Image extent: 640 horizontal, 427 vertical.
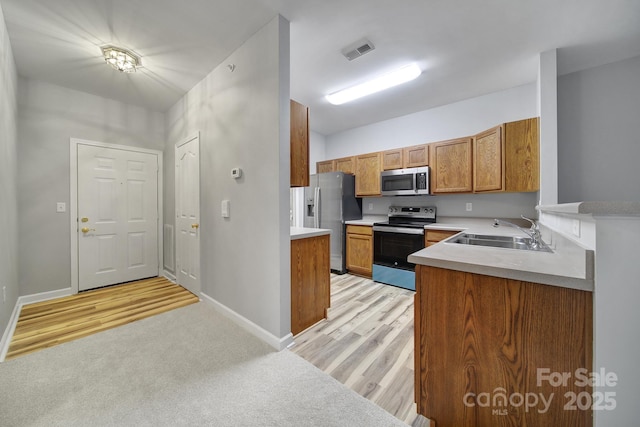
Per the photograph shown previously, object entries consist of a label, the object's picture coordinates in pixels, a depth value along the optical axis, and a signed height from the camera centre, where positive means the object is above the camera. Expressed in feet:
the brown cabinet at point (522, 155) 8.52 +2.08
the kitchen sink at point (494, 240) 6.42 -0.83
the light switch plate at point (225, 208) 8.13 +0.15
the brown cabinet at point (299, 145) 7.41 +2.16
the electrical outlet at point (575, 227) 3.73 -0.26
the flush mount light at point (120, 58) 7.60 +5.14
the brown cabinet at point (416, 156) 11.75 +2.88
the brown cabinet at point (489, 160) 9.26 +2.12
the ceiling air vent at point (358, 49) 7.48 +5.34
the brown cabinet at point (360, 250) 12.51 -2.06
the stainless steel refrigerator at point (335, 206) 13.53 +0.37
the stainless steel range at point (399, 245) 10.87 -1.60
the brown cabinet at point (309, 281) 7.12 -2.23
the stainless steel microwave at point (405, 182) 11.66 +1.58
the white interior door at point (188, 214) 9.92 -0.07
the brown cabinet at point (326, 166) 15.25 +3.05
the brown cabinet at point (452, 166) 10.55 +2.13
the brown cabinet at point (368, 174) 13.48 +2.25
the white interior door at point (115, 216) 10.61 -0.15
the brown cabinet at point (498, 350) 2.97 -1.99
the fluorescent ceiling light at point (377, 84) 8.91 +5.29
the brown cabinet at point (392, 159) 12.63 +2.89
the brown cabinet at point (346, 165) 14.42 +2.96
